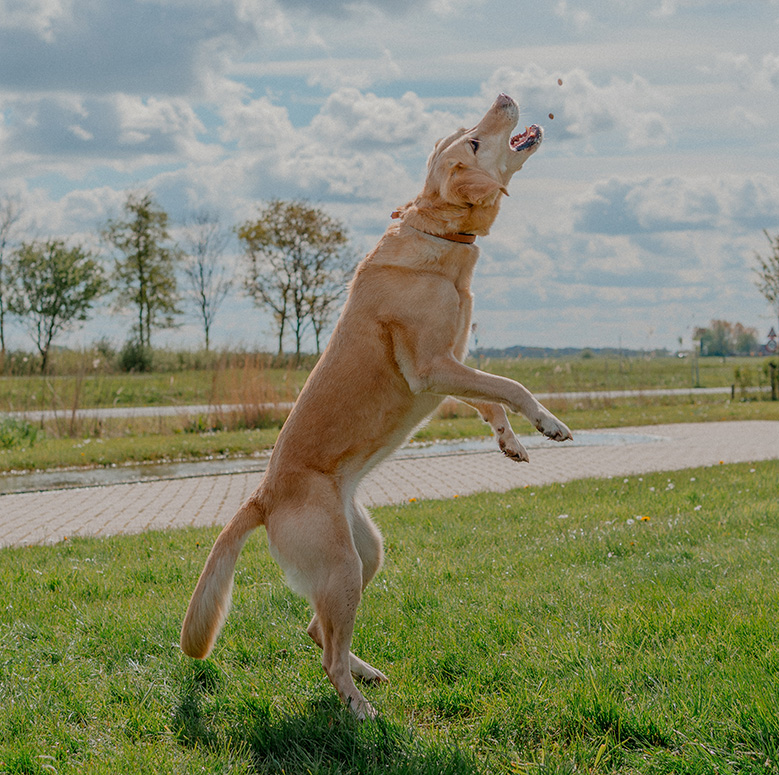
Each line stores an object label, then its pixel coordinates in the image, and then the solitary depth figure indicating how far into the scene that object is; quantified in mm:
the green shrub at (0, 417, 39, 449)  14570
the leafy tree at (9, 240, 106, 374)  34562
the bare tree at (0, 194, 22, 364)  33938
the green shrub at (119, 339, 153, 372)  28094
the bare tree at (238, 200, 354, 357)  35625
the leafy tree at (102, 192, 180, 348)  36688
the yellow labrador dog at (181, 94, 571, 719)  3463
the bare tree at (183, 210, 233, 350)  36875
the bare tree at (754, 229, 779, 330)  28109
